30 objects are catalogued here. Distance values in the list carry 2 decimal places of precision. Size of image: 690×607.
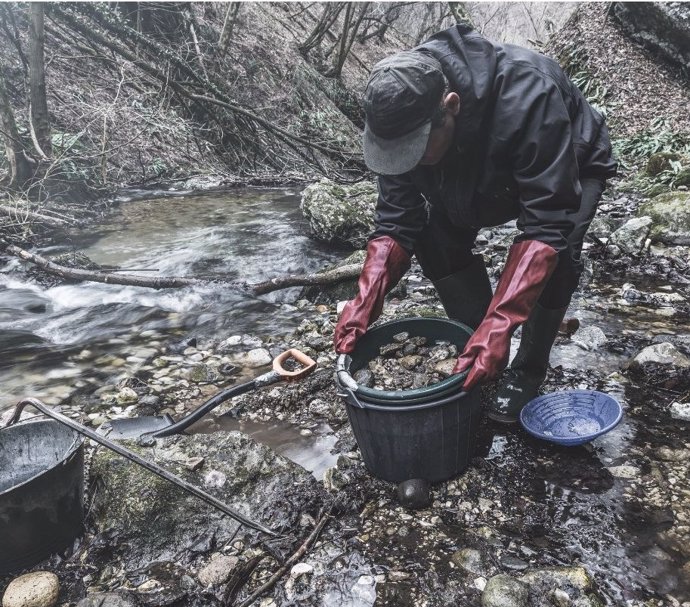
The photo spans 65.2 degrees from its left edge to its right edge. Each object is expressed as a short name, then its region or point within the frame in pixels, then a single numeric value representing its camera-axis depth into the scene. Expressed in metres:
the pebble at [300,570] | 1.91
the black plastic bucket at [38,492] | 1.86
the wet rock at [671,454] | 2.30
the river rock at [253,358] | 3.71
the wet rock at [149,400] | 3.24
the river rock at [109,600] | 1.76
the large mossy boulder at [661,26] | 9.84
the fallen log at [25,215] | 6.19
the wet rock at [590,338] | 3.35
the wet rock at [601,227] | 5.54
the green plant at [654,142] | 8.85
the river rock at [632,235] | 5.03
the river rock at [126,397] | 3.29
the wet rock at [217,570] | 1.91
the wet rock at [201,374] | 3.53
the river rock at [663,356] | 2.95
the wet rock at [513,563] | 1.86
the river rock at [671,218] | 5.11
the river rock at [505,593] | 1.67
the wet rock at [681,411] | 2.55
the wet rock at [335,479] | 2.32
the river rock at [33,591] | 1.82
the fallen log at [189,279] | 4.61
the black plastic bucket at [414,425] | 2.01
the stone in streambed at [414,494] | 2.16
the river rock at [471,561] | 1.87
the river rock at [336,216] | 5.96
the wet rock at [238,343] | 4.03
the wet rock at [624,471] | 2.24
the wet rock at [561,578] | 1.71
